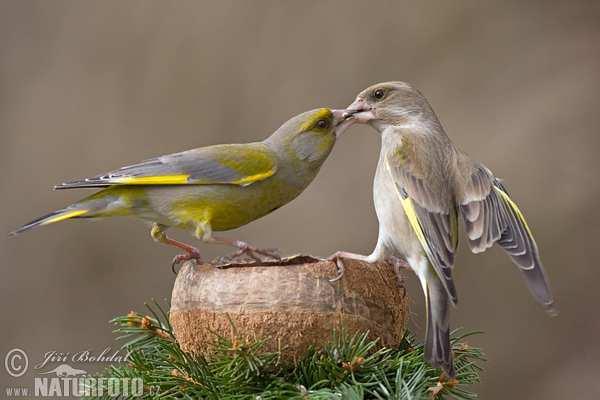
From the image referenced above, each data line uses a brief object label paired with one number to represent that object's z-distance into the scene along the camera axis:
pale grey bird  5.01
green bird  6.03
